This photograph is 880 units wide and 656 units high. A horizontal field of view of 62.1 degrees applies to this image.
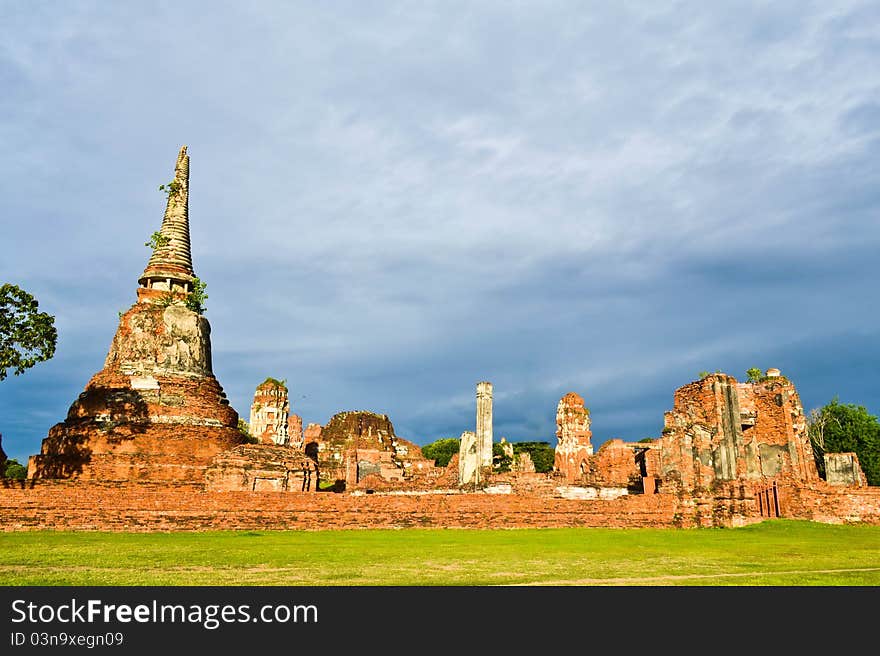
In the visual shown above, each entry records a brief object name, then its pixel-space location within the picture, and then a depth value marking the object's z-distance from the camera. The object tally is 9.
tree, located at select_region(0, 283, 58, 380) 19.16
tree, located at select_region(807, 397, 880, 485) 43.84
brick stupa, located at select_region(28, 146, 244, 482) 23.66
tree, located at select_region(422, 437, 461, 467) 75.69
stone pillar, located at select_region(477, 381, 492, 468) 33.50
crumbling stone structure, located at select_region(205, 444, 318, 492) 22.98
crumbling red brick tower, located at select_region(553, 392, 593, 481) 41.06
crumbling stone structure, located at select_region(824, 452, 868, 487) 31.81
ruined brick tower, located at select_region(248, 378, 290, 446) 49.62
